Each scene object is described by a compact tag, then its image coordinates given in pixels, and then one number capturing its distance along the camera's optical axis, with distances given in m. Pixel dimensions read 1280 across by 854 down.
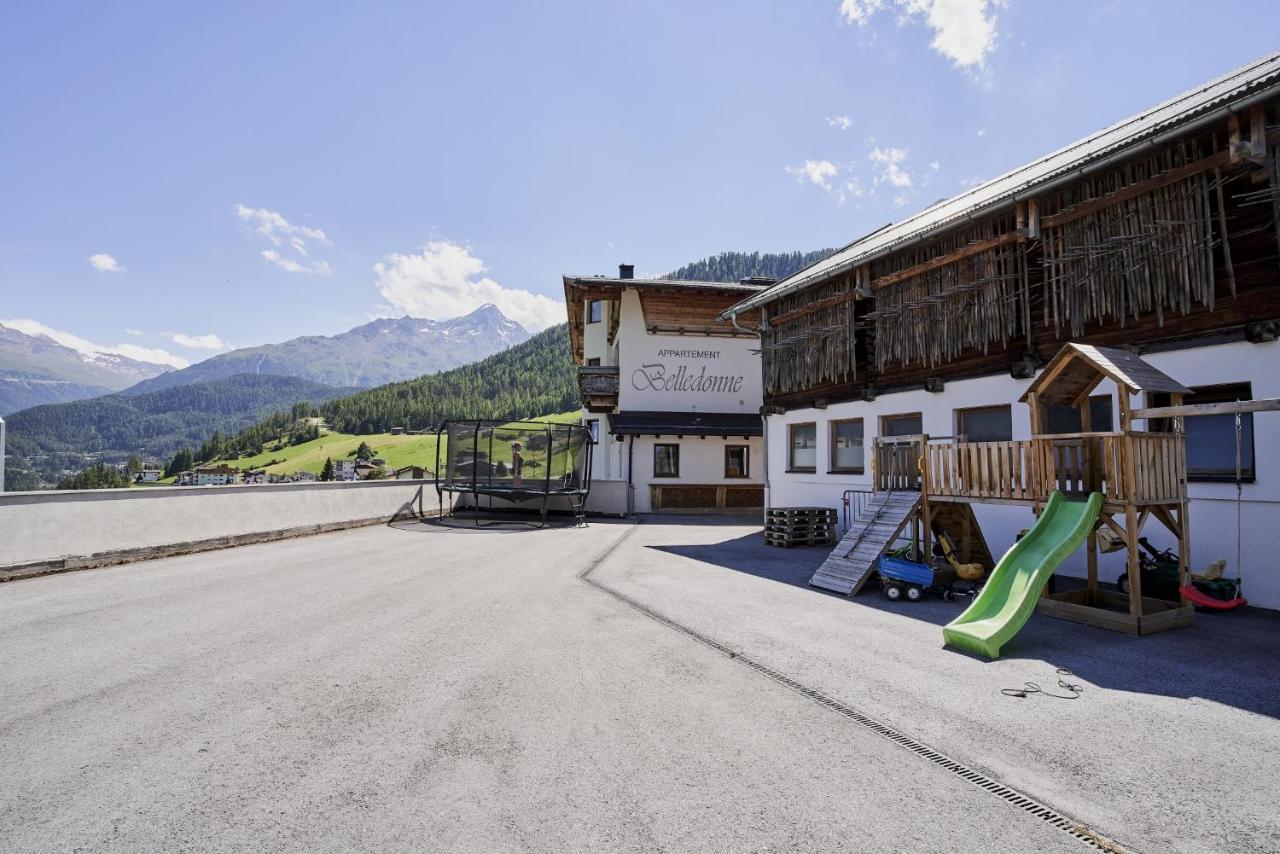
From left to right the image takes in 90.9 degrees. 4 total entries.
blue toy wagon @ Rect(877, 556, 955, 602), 9.67
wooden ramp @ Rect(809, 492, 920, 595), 10.30
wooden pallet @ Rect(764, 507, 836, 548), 16.12
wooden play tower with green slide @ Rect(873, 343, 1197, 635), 7.73
